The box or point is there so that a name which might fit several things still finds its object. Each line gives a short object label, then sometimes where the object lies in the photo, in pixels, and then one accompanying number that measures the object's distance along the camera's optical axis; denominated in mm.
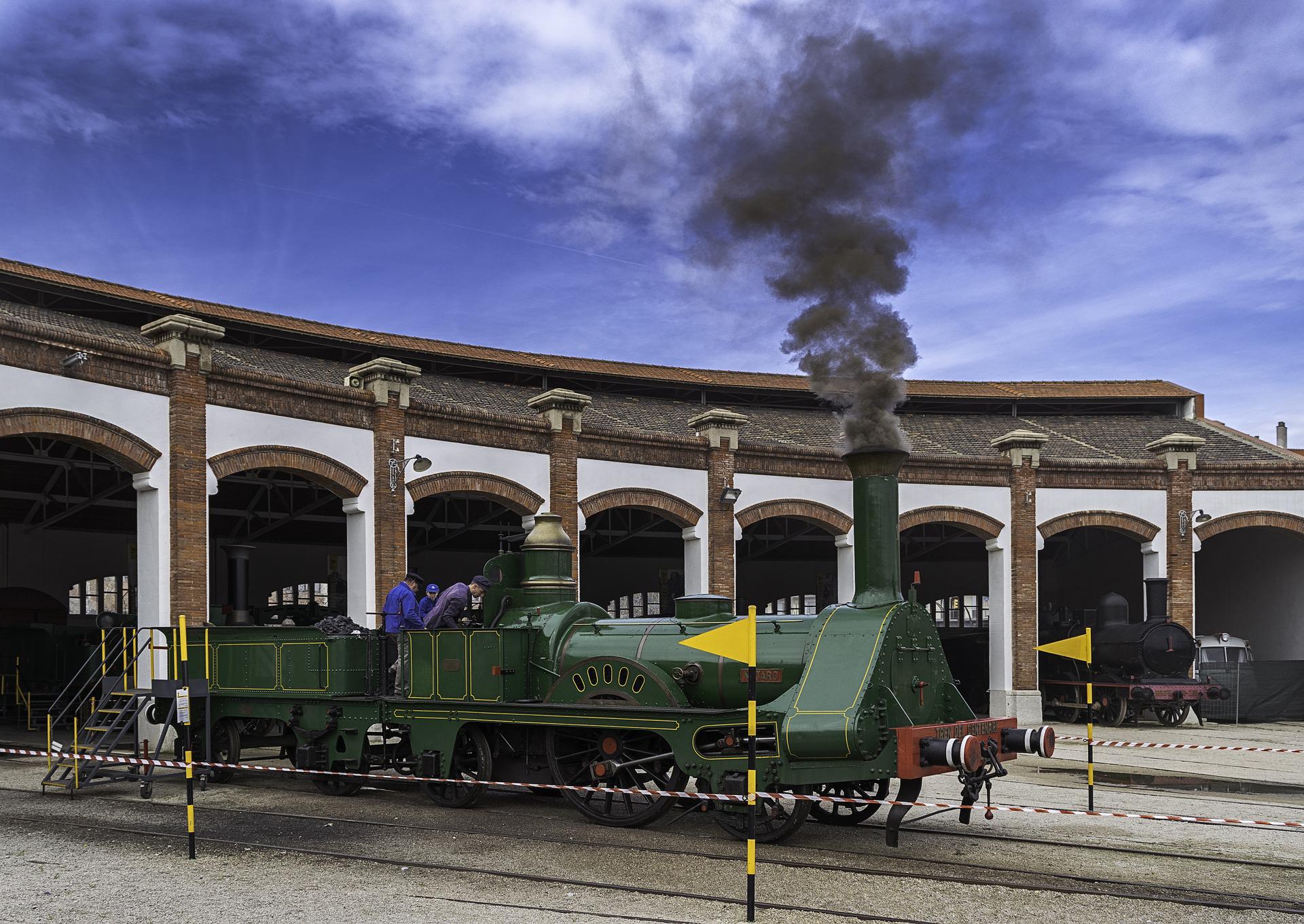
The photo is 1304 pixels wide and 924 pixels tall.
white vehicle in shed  26336
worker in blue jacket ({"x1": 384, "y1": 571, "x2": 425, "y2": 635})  12906
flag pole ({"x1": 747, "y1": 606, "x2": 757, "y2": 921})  7086
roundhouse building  16562
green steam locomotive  9211
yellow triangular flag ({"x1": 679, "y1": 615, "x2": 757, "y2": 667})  7852
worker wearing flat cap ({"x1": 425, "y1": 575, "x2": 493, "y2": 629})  12234
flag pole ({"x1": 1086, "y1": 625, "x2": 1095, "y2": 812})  11695
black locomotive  23531
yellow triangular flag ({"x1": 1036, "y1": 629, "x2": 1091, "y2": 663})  12633
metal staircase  13086
